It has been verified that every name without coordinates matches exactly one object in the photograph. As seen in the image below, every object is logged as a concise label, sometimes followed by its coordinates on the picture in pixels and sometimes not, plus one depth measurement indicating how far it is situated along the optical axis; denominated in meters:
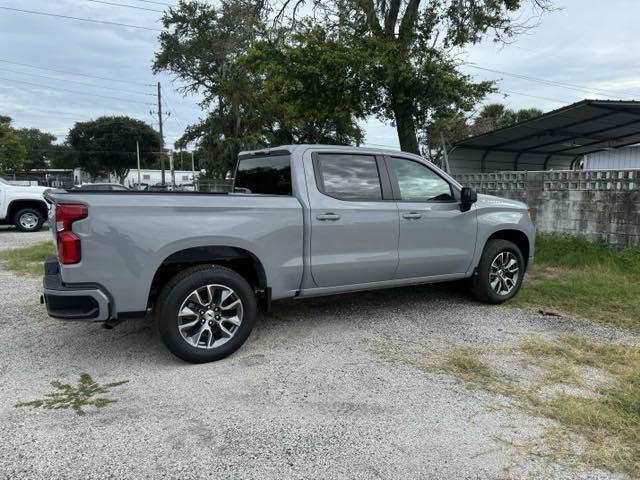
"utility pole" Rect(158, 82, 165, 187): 36.53
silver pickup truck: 3.37
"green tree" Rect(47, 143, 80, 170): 66.06
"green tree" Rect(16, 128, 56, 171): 83.56
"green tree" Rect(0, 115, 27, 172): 45.62
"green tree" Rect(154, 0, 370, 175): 9.66
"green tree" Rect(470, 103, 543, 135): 32.70
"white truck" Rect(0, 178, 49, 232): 12.20
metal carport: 11.52
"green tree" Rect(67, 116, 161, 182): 62.09
